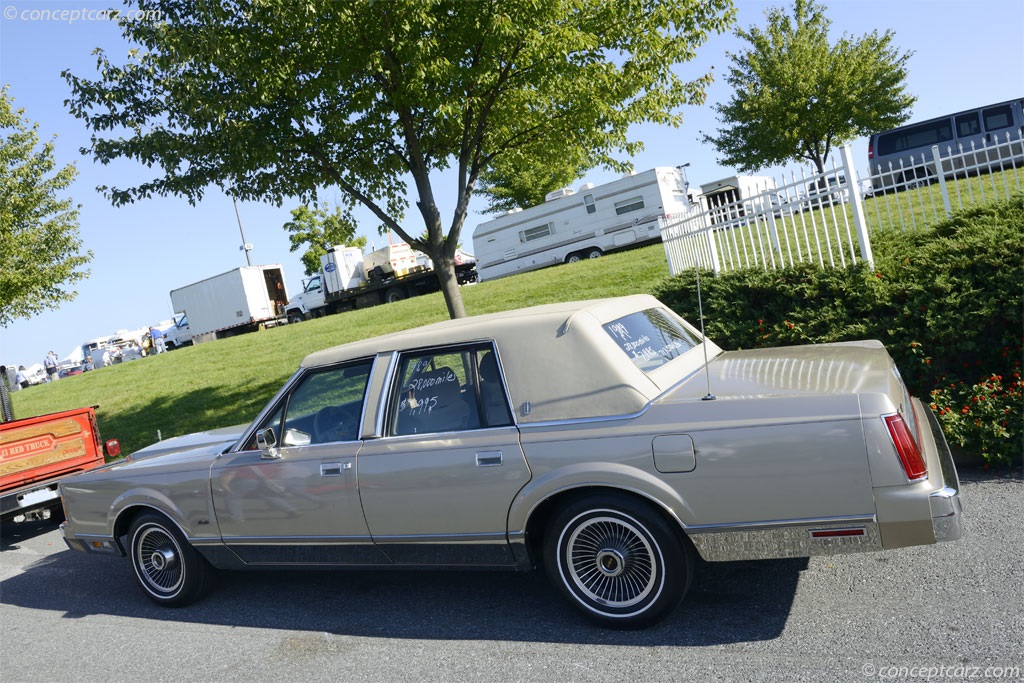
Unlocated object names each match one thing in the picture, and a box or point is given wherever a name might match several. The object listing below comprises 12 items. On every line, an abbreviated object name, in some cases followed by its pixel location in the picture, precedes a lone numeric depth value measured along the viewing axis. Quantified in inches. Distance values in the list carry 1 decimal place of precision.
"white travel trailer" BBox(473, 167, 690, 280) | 1084.5
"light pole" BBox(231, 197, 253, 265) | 1779.0
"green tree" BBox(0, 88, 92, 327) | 647.1
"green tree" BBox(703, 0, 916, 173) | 1118.4
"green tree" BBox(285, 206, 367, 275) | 1562.5
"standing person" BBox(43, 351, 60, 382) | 1935.8
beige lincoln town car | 137.3
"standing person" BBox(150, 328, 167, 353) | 1830.7
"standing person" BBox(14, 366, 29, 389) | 1984.7
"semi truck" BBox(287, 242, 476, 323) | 1327.5
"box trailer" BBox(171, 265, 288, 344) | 1512.1
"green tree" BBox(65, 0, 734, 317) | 338.0
